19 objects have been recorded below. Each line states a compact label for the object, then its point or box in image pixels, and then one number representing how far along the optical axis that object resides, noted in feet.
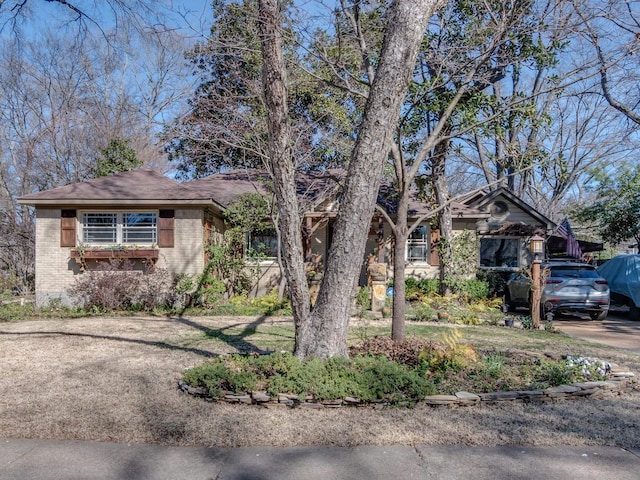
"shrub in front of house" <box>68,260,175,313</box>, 41.19
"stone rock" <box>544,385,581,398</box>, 17.39
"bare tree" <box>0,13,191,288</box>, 69.46
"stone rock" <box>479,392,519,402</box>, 16.97
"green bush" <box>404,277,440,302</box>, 50.68
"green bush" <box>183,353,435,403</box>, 16.38
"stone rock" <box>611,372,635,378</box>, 19.90
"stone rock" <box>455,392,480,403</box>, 16.67
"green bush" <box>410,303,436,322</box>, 38.47
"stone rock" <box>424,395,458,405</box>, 16.55
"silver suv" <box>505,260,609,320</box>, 40.34
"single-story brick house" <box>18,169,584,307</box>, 43.14
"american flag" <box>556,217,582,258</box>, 68.74
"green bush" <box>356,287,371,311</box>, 42.92
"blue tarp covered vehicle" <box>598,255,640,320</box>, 45.55
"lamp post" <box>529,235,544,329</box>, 34.53
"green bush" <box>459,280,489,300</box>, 49.90
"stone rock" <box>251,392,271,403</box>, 16.35
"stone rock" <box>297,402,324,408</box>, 16.21
